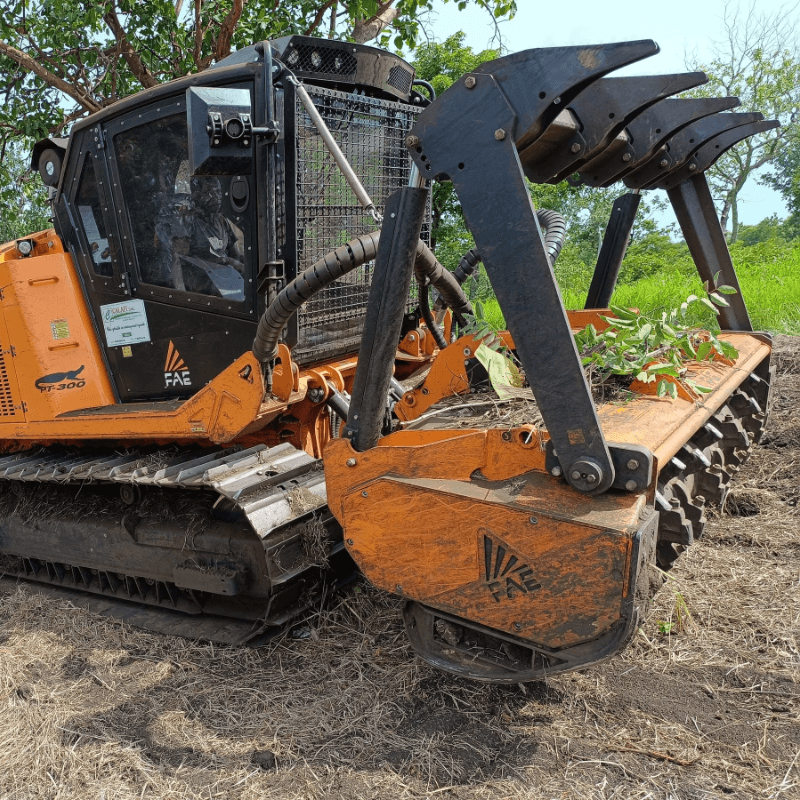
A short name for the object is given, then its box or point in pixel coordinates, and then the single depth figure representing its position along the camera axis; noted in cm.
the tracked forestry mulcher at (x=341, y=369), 224
